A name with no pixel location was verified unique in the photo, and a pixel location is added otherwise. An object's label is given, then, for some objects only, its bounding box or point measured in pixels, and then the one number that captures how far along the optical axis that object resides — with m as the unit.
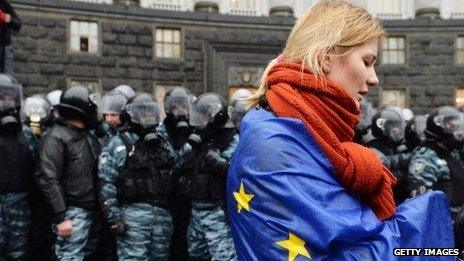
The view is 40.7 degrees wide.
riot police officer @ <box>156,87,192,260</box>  6.61
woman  1.39
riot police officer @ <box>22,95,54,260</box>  6.49
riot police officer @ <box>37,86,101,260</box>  5.71
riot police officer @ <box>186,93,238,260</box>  6.00
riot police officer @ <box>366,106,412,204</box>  7.82
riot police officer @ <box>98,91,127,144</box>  7.82
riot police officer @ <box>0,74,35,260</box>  5.91
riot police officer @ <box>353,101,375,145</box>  7.50
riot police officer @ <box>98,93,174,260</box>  5.73
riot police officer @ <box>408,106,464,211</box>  6.31
